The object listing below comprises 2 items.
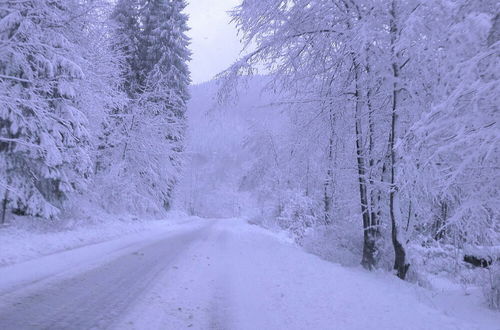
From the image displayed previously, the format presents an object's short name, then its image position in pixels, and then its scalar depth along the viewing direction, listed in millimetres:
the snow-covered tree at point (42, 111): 10121
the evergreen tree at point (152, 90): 22750
